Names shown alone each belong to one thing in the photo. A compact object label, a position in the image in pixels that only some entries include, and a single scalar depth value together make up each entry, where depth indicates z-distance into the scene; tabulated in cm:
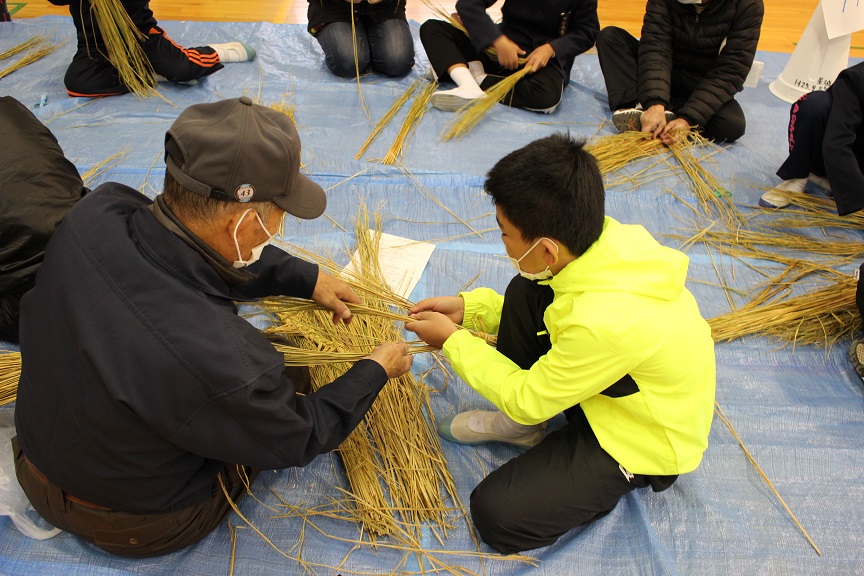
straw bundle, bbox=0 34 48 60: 324
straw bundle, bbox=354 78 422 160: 274
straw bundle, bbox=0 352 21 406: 171
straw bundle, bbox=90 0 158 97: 284
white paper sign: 278
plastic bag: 145
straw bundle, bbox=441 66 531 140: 285
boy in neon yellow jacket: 125
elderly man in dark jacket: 101
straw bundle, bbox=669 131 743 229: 252
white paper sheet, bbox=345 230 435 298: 214
